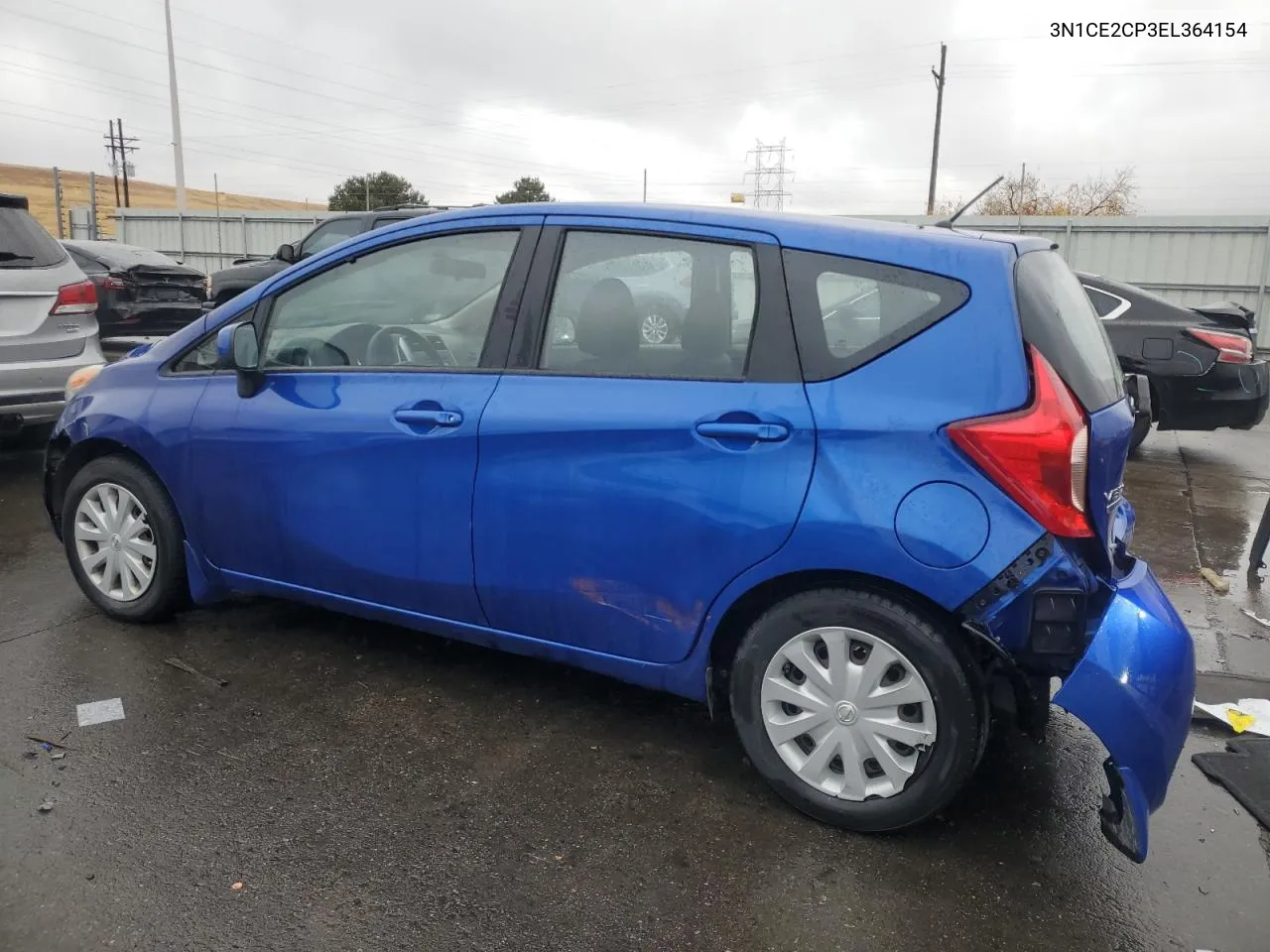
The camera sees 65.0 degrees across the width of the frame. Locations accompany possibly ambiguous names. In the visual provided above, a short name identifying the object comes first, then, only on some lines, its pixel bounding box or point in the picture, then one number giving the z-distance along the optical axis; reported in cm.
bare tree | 4212
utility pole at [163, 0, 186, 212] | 3228
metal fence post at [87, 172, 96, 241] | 2016
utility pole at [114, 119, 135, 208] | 6272
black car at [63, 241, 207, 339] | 1027
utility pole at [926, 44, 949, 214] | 3669
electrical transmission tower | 5059
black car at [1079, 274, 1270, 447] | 764
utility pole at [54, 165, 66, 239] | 2047
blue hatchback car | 249
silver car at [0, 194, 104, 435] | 593
